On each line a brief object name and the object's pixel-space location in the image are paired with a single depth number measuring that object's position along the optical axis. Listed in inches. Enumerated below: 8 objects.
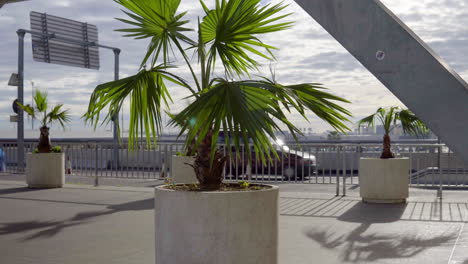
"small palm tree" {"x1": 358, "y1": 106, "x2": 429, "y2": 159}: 454.0
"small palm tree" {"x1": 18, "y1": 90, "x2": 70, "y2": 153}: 558.9
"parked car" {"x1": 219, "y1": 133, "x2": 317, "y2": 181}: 604.7
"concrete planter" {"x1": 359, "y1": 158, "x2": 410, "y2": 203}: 432.1
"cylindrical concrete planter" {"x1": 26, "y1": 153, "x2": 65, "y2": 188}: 558.6
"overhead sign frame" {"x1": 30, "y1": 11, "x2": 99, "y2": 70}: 986.7
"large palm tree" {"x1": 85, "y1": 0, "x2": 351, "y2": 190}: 159.2
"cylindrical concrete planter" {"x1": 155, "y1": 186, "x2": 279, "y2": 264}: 167.9
